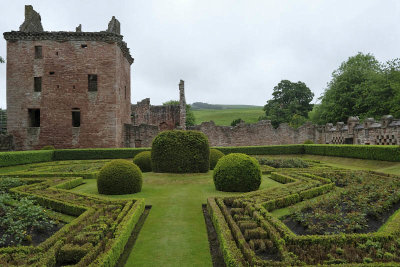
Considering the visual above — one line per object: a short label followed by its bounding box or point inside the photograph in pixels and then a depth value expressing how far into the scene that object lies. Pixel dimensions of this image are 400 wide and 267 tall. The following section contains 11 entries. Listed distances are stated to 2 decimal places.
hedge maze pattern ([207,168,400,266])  4.42
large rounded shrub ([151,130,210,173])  13.80
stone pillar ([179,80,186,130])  33.50
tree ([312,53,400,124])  32.92
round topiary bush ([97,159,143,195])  10.01
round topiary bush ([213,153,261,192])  10.05
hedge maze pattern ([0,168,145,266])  4.57
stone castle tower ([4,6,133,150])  26.88
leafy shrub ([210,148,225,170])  15.95
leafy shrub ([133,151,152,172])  15.50
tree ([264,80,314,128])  53.11
